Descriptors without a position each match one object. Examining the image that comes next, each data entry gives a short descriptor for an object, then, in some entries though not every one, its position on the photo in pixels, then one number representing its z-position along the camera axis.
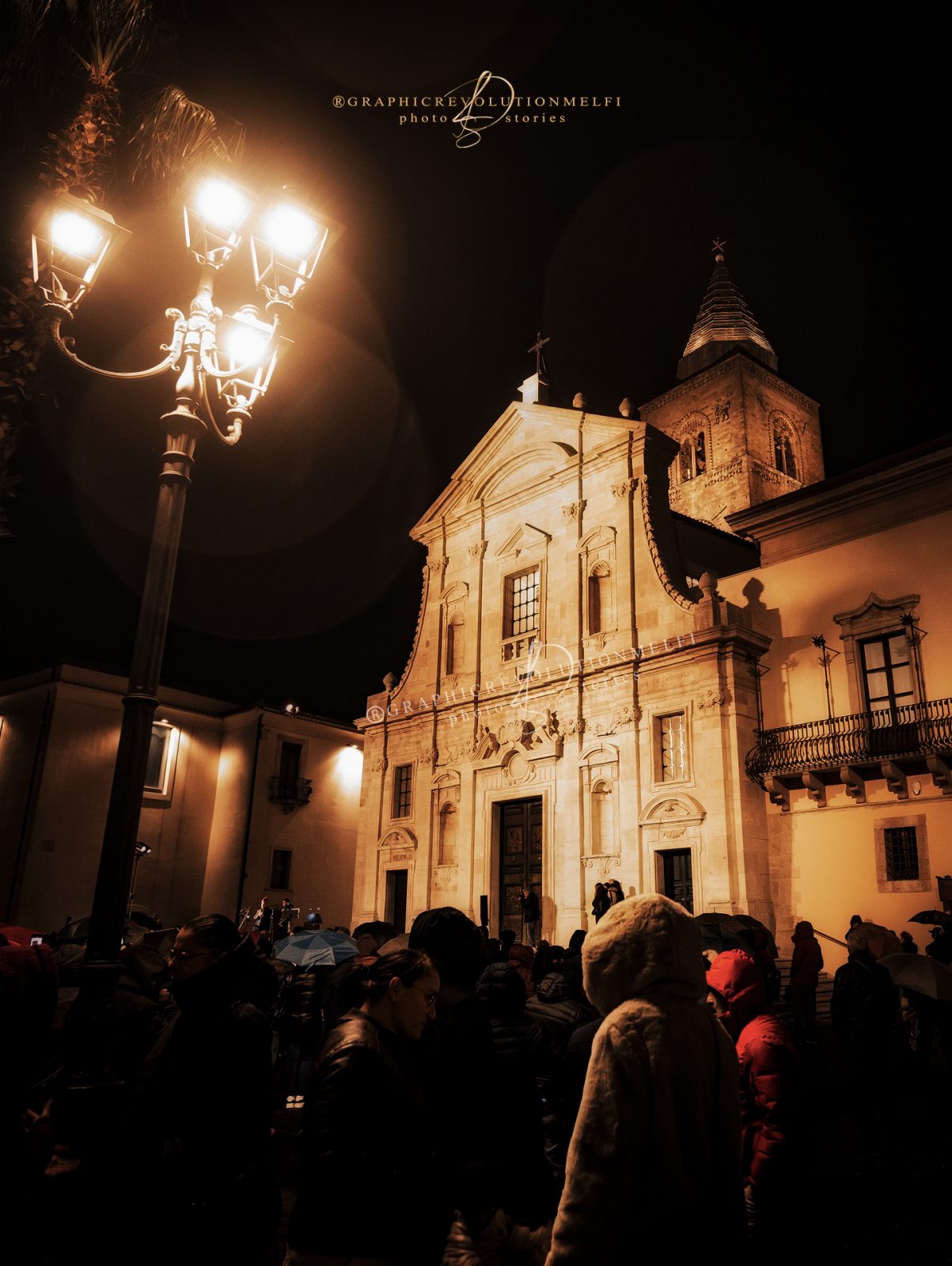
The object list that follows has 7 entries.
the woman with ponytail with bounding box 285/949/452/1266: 2.78
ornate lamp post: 5.98
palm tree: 5.12
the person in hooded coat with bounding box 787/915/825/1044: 13.91
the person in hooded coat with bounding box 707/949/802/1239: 3.93
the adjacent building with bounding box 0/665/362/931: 29.03
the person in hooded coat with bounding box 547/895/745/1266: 2.48
